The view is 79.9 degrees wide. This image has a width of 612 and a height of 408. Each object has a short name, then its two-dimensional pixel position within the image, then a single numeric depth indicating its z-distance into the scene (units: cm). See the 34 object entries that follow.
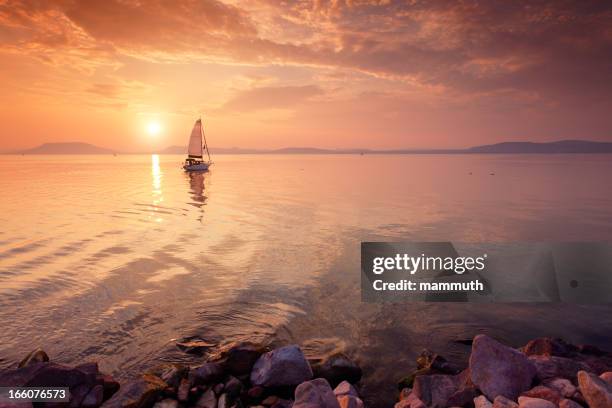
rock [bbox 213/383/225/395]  816
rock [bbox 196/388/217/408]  778
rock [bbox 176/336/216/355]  1072
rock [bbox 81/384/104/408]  775
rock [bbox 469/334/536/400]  750
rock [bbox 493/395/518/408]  666
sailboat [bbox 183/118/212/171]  10269
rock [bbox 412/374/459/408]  771
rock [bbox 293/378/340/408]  691
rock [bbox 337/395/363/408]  719
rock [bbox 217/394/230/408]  777
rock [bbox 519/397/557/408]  639
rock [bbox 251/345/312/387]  845
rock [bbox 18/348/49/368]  898
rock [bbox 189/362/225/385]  837
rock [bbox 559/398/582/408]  634
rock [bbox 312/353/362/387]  910
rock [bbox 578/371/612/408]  626
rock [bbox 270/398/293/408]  772
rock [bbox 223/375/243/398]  812
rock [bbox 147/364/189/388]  830
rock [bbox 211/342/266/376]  890
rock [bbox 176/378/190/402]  789
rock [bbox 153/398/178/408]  768
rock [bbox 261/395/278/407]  795
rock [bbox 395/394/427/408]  719
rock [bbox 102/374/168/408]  754
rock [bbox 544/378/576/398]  707
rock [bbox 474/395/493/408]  696
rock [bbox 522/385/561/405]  684
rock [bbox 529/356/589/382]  798
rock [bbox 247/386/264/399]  820
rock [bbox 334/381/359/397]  804
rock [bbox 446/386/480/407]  744
